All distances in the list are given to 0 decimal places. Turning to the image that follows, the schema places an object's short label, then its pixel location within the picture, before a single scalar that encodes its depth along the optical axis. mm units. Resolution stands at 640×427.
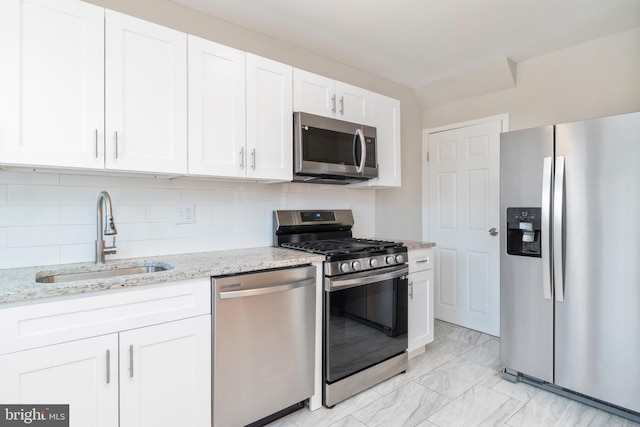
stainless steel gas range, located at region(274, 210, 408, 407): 2066
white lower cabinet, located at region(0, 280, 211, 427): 1239
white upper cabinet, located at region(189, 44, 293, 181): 1905
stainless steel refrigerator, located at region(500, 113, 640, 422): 1902
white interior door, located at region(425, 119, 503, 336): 3258
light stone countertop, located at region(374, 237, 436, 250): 2604
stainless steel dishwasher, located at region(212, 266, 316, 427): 1671
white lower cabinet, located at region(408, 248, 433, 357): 2633
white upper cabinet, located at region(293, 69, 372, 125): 2354
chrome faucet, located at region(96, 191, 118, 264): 1807
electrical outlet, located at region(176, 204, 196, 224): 2182
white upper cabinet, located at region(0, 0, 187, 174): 1424
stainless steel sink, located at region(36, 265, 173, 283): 1636
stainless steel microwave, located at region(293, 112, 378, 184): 2303
